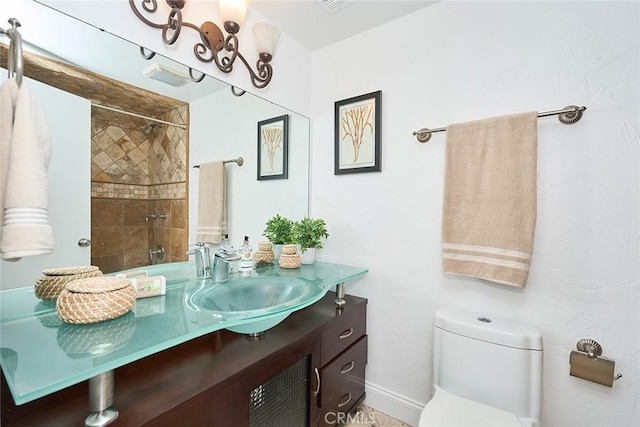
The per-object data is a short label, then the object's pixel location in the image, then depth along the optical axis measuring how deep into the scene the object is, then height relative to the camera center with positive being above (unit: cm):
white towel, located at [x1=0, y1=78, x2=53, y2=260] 64 +6
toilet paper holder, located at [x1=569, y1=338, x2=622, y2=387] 108 -59
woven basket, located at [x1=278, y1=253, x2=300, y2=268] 161 -30
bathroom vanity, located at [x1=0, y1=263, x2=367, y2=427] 66 -50
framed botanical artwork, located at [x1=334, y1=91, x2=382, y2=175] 165 +46
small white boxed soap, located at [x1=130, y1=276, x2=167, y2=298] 100 -29
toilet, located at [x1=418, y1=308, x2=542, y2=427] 107 -67
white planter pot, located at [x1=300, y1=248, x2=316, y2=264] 174 -29
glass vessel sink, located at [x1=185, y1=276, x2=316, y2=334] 96 -37
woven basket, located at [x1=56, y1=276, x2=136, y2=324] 75 -26
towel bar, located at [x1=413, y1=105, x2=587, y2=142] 113 +41
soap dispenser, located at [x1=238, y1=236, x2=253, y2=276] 147 -27
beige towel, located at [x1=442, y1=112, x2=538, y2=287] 119 +6
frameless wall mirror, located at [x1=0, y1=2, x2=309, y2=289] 93 +29
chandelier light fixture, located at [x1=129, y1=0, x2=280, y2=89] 114 +78
